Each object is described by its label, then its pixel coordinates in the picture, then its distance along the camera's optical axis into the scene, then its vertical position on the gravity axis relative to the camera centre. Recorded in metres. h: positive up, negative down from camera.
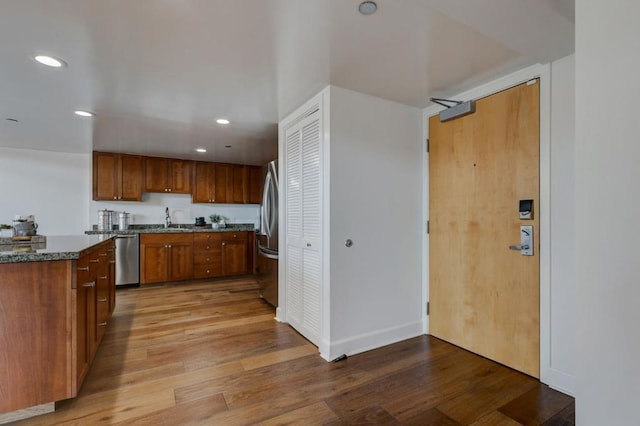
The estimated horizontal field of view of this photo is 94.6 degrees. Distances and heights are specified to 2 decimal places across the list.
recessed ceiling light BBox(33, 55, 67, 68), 1.90 +1.00
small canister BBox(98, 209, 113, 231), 4.72 -0.12
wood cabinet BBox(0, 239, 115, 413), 1.57 -0.66
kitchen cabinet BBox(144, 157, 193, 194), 5.00 +0.66
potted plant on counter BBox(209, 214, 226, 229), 5.66 -0.15
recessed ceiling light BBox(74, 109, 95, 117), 2.90 +0.99
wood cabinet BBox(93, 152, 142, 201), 4.63 +0.58
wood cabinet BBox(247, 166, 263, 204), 5.83 +0.57
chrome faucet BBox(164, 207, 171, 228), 5.38 -0.10
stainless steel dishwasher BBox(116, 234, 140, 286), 4.47 -0.72
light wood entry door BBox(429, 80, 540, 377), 2.07 -0.13
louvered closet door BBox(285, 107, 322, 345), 2.53 -0.13
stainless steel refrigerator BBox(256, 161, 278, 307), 3.36 -0.29
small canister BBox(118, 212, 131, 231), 4.88 -0.14
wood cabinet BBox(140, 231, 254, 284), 4.68 -0.73
